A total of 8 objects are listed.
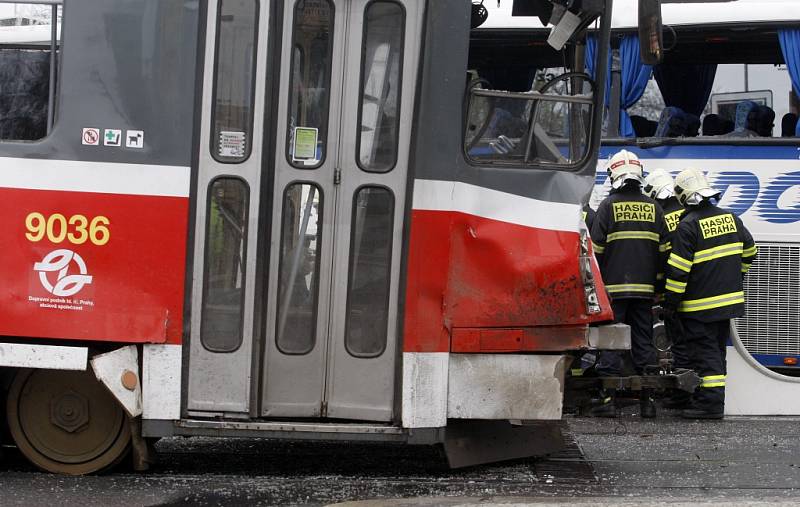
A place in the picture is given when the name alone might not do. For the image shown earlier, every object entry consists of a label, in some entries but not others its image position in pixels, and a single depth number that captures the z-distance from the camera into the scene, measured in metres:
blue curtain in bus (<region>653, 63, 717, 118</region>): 20.80
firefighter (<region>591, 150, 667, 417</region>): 18.00
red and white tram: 12.03
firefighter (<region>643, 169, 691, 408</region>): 18.47
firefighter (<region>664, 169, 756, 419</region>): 17.75
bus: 19.94
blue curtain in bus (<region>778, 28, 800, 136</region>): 20.28
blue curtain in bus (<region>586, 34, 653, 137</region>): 20.69
